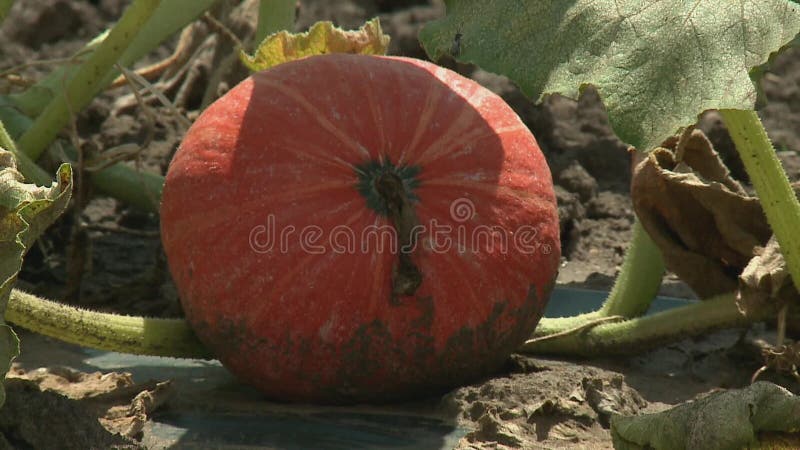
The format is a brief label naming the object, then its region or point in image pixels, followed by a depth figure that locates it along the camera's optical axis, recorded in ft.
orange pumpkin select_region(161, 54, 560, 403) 17.42
